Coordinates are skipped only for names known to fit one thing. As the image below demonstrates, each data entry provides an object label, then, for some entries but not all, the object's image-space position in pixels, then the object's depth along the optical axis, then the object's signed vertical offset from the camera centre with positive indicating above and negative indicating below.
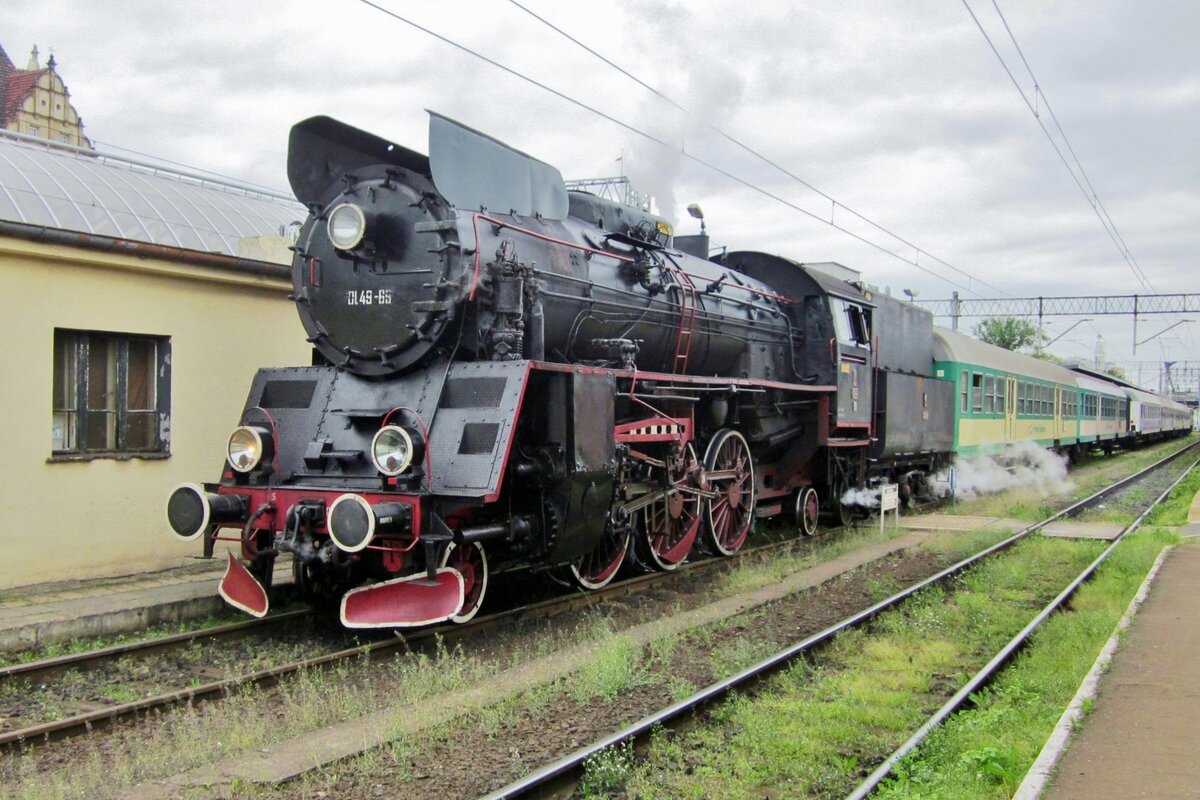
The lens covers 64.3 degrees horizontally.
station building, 7.94 +0.46
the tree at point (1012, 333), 66.75 +6.34
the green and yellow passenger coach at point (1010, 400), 16.83 +0.52
